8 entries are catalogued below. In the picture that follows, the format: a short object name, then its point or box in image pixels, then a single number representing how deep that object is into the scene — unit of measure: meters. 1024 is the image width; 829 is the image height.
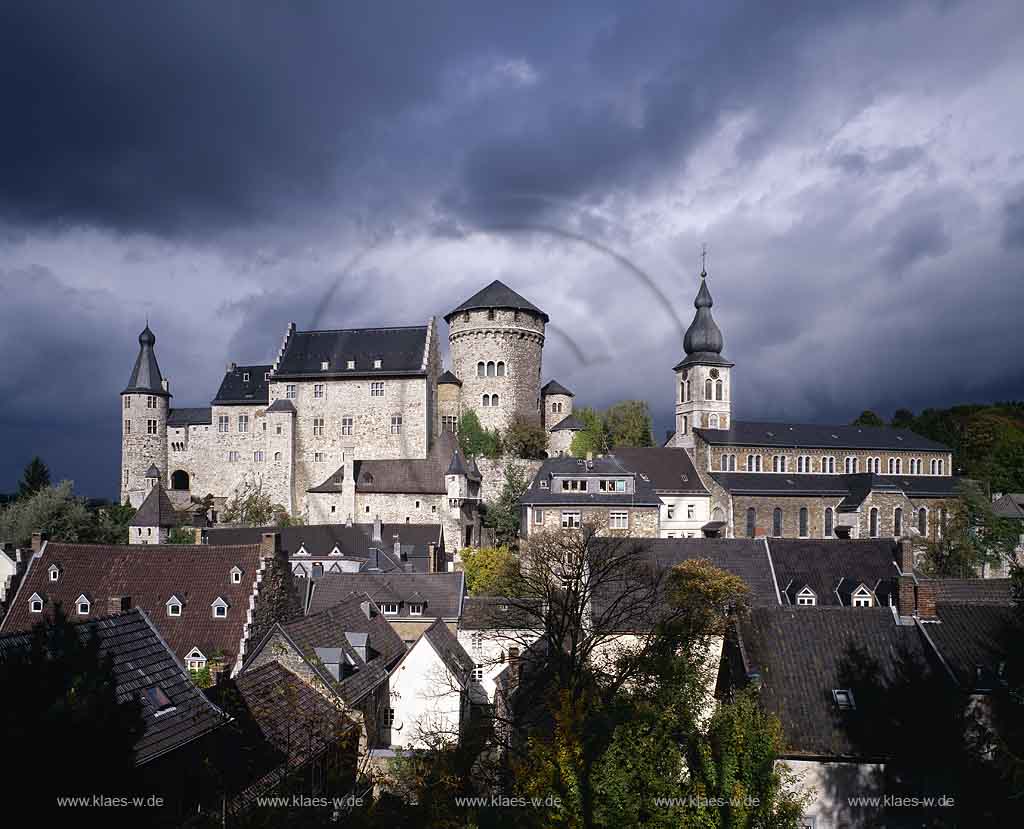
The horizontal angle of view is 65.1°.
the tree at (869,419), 124.14
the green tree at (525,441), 75.31
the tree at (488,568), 50.44
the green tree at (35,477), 86.63
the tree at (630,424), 80.88
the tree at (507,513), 68.25
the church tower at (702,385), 83.50
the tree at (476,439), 75.19
